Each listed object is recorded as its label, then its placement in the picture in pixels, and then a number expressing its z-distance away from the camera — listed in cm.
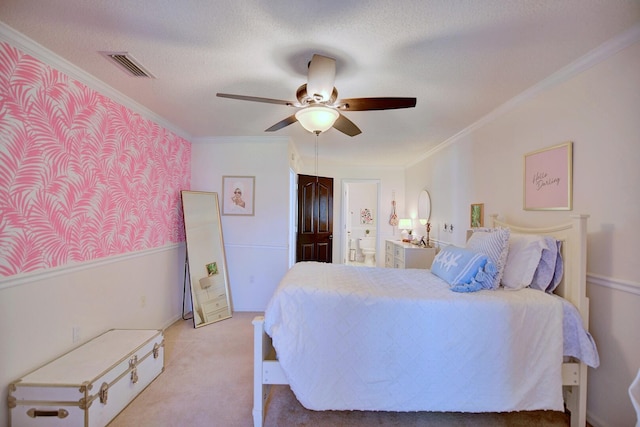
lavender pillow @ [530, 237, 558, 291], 183
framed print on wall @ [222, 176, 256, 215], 377
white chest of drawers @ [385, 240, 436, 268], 414
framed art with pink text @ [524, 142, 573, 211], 193
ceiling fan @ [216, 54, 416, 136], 170
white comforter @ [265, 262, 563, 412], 162
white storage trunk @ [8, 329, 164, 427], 156
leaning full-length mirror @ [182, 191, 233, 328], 330
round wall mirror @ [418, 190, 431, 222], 442
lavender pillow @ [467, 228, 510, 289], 196
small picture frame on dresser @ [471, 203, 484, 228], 294
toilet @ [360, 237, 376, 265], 692
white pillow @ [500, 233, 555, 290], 186
